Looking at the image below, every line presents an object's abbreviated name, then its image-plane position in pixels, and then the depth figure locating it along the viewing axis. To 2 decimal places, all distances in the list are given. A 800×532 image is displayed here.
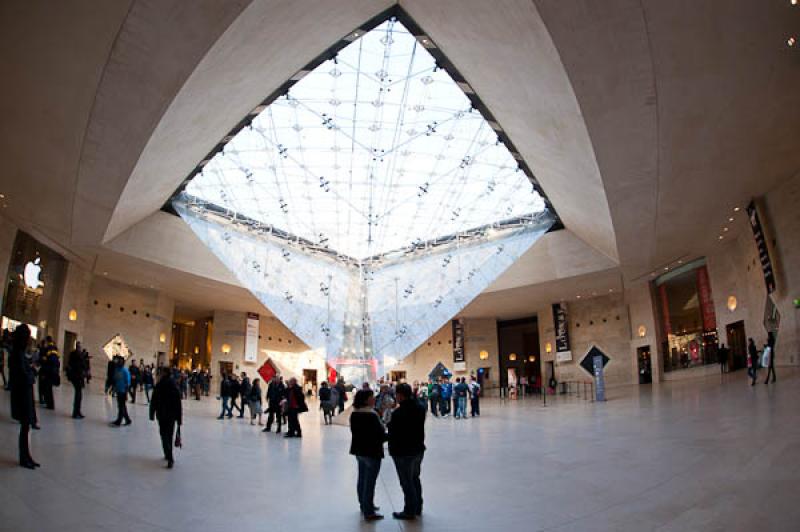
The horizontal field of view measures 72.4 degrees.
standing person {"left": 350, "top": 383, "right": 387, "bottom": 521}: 5.05
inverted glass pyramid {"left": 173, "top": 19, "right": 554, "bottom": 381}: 18.83
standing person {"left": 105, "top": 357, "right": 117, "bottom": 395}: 12.45
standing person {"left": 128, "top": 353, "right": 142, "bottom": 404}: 15.82
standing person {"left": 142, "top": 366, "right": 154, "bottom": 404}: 17.20
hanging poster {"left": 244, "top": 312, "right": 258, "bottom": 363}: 35.66
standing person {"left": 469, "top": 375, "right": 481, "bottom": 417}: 17.58
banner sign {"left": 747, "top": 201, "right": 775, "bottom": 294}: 18.38
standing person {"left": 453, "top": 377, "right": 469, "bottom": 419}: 17.27
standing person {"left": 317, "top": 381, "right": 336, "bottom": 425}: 15.32
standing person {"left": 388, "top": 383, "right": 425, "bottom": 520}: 5.05
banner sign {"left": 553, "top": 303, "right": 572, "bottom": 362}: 33.56
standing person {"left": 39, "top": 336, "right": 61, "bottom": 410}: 10.66
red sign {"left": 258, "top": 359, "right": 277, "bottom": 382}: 16.25
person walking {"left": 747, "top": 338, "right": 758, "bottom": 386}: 14.76
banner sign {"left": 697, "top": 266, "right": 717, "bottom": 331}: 25.70
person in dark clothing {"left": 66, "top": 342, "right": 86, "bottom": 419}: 10.49
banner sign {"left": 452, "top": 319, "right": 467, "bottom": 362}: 37.78
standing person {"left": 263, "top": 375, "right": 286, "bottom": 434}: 12.27
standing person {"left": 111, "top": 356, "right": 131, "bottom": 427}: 10.16
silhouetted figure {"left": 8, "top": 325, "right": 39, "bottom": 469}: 5.63
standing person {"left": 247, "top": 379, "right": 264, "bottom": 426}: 13.89
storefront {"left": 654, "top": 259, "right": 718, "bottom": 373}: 26.02
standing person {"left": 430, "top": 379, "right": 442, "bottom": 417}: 18.16
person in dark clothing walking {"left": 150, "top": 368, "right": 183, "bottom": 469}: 7.02
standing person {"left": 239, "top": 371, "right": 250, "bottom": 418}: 14.95
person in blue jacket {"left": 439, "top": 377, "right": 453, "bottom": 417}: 18.23
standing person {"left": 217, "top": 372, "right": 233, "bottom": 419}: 14.98
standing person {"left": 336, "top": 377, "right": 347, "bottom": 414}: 17.30
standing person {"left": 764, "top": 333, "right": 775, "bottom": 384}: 13.94
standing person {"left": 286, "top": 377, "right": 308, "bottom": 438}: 11.37
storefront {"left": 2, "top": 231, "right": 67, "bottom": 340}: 19.62
